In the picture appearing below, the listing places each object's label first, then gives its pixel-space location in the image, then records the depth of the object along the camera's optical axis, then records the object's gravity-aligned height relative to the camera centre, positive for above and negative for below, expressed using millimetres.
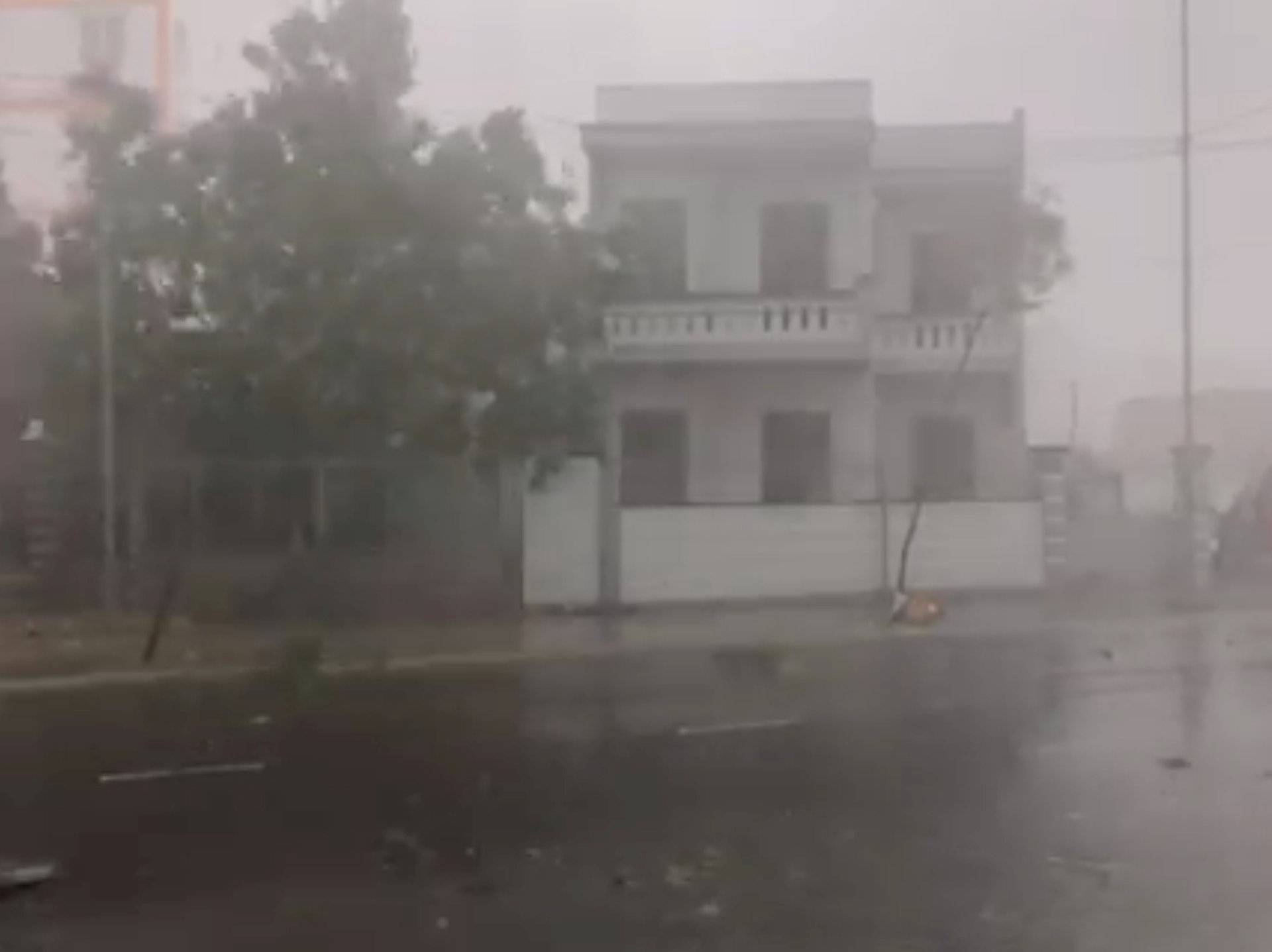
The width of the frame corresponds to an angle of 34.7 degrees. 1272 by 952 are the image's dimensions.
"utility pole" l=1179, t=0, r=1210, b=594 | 9844 +862
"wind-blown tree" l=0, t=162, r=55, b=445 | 12523 +1080
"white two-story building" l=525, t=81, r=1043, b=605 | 14414 +662
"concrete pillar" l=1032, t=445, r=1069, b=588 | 15570 -236
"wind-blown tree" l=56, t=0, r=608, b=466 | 13297 +1518
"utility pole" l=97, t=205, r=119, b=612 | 13094 +569
